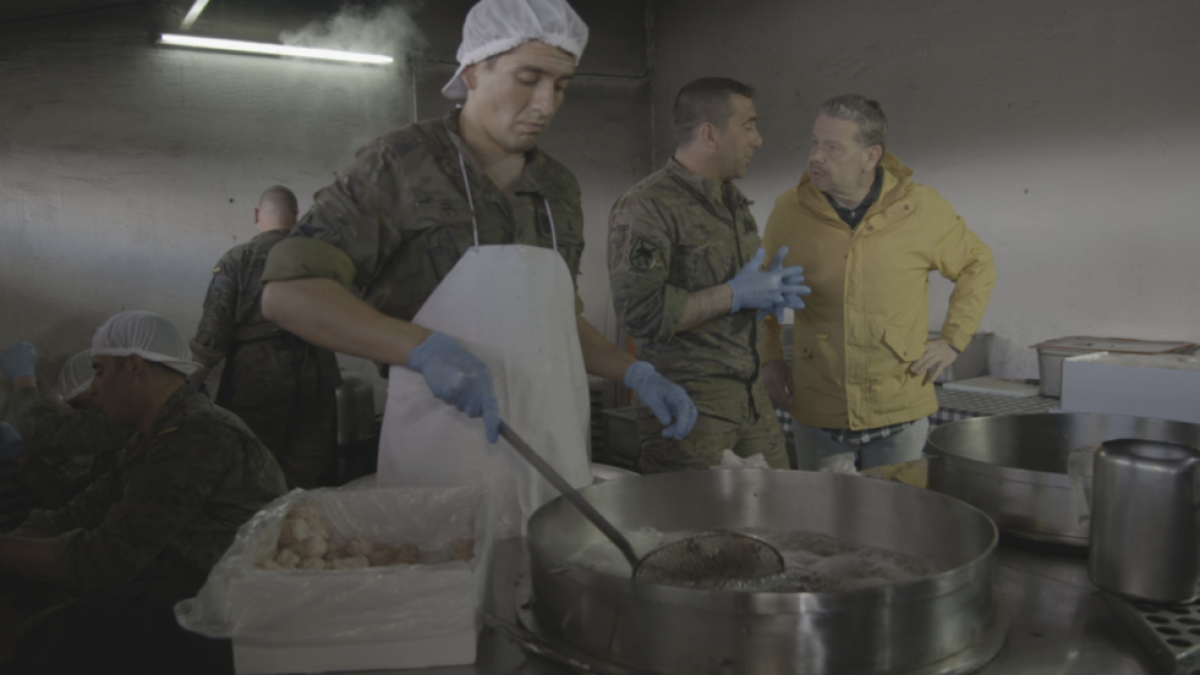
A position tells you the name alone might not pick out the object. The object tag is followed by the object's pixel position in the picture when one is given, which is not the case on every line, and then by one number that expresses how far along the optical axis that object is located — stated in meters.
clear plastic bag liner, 0.86
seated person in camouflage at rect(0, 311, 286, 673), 1.40
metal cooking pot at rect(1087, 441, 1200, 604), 0.93
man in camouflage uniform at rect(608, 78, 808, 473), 2.25
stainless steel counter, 0.86
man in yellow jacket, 2.45
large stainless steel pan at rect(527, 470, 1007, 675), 0.77
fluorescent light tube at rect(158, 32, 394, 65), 4.39
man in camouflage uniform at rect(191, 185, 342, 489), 3.66
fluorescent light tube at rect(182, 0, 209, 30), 4.08
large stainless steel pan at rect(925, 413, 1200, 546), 1.17
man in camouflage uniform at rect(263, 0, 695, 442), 1.36
